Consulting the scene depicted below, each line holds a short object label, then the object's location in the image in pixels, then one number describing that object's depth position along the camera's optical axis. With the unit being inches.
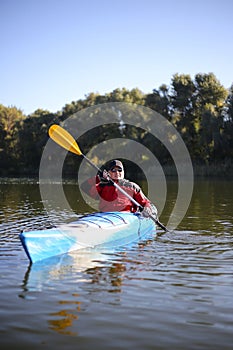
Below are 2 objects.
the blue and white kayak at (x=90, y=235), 236.5
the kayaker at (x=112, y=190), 341.7
